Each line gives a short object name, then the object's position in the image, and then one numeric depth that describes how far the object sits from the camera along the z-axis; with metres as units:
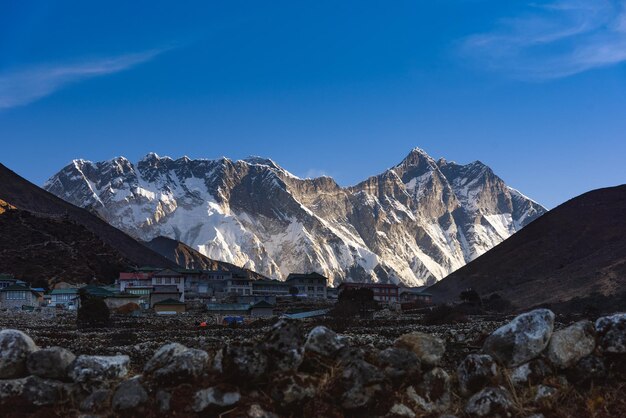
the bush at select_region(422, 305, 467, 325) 57.73
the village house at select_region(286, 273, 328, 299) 149.88
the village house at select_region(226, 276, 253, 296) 138.25
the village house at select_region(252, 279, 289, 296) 141.50
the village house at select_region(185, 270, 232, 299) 126.89
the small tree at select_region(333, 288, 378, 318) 75.64
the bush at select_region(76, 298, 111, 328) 57.19
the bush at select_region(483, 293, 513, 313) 88.32
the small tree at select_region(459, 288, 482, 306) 97.46
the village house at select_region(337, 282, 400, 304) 146.62
